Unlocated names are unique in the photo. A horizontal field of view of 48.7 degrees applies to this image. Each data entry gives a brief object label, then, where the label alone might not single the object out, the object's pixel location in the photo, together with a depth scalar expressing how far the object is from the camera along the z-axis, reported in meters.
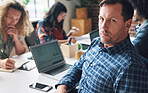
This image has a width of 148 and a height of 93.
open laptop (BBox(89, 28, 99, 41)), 2.05
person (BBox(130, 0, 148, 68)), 1.43
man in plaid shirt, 0.87
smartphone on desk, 1.15
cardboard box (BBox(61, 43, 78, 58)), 1.79
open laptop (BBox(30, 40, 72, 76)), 1.42
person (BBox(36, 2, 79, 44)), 2.31
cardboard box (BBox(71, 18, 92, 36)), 4.84
